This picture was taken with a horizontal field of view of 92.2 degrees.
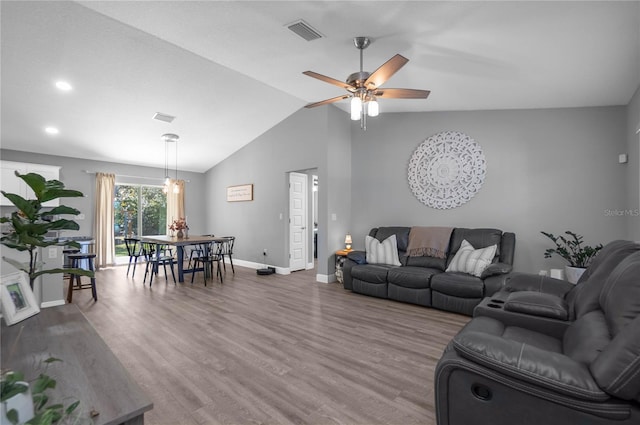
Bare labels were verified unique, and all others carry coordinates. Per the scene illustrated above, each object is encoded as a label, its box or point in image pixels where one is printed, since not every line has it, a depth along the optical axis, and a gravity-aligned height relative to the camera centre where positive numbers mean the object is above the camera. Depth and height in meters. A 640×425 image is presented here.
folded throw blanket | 4.46 -0.40
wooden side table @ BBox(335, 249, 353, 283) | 5.33 -0.79
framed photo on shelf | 1.34 -0.38
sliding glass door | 7.37 +0.10
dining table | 5.27 -0.45
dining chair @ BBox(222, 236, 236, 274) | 6.16 -0.81
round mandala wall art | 4.64 +0.70
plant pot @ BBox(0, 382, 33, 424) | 0.66 -0.43
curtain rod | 6.79 +0.97
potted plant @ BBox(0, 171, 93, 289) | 1.15 -0.03
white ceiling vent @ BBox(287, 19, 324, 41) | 2.88 +1.79
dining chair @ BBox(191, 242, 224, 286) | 5.57 -0.81
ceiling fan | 2.73 +1.20
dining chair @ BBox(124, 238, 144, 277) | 5.89 -0.68
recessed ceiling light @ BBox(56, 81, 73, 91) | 4.20 +1.81
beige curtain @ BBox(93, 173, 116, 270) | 6.81 -0.09
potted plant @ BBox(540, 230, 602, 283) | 3.69 -0.47
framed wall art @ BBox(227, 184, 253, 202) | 7.05 +0.54
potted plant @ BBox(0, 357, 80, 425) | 0.66 -0.43
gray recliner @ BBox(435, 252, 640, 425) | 1.11 -0.65
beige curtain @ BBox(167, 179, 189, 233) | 8.01 +0.23
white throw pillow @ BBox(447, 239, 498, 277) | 3.89 -0.58
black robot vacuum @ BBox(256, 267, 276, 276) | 6.10 -1.12
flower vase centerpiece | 5.99 -0.26
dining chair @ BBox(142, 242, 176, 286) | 5.52 -0.83
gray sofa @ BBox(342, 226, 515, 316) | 3.65 -0.80
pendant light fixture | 6.00 +1.54
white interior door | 6.46 -0.13
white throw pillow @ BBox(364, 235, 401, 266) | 4.76 -0.57
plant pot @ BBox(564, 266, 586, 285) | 3.65 -0.70
